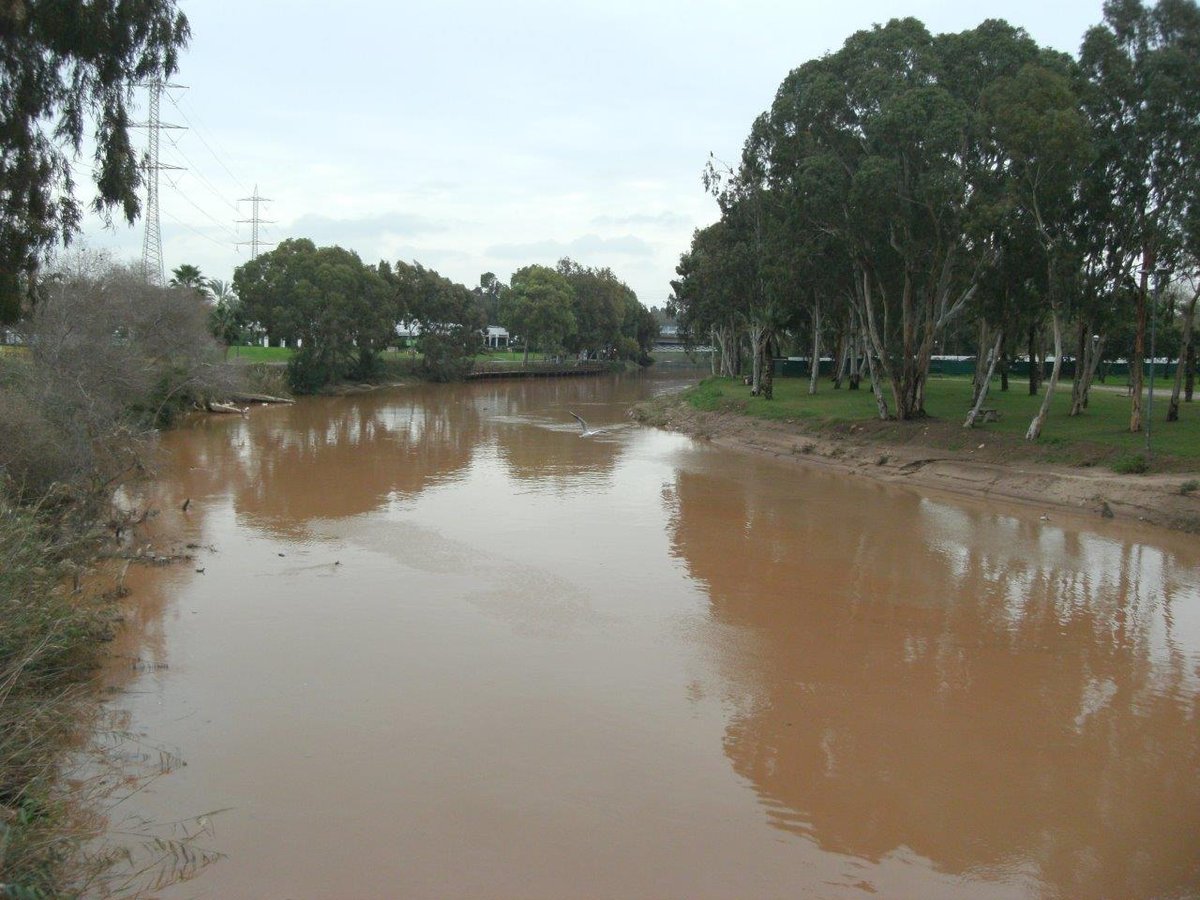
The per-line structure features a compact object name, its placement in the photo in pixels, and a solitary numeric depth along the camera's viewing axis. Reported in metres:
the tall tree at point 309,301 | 58.25
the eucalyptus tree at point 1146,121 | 21.58
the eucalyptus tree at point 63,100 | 12.57
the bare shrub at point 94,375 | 13.71
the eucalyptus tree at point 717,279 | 42.06
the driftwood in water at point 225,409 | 45.03
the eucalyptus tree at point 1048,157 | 22.03
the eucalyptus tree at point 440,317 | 75.88
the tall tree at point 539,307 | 88.50
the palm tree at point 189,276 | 59.78
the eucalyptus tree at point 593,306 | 99.31
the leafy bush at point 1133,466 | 21.58
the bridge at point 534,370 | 87.06
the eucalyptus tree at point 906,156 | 25.16
